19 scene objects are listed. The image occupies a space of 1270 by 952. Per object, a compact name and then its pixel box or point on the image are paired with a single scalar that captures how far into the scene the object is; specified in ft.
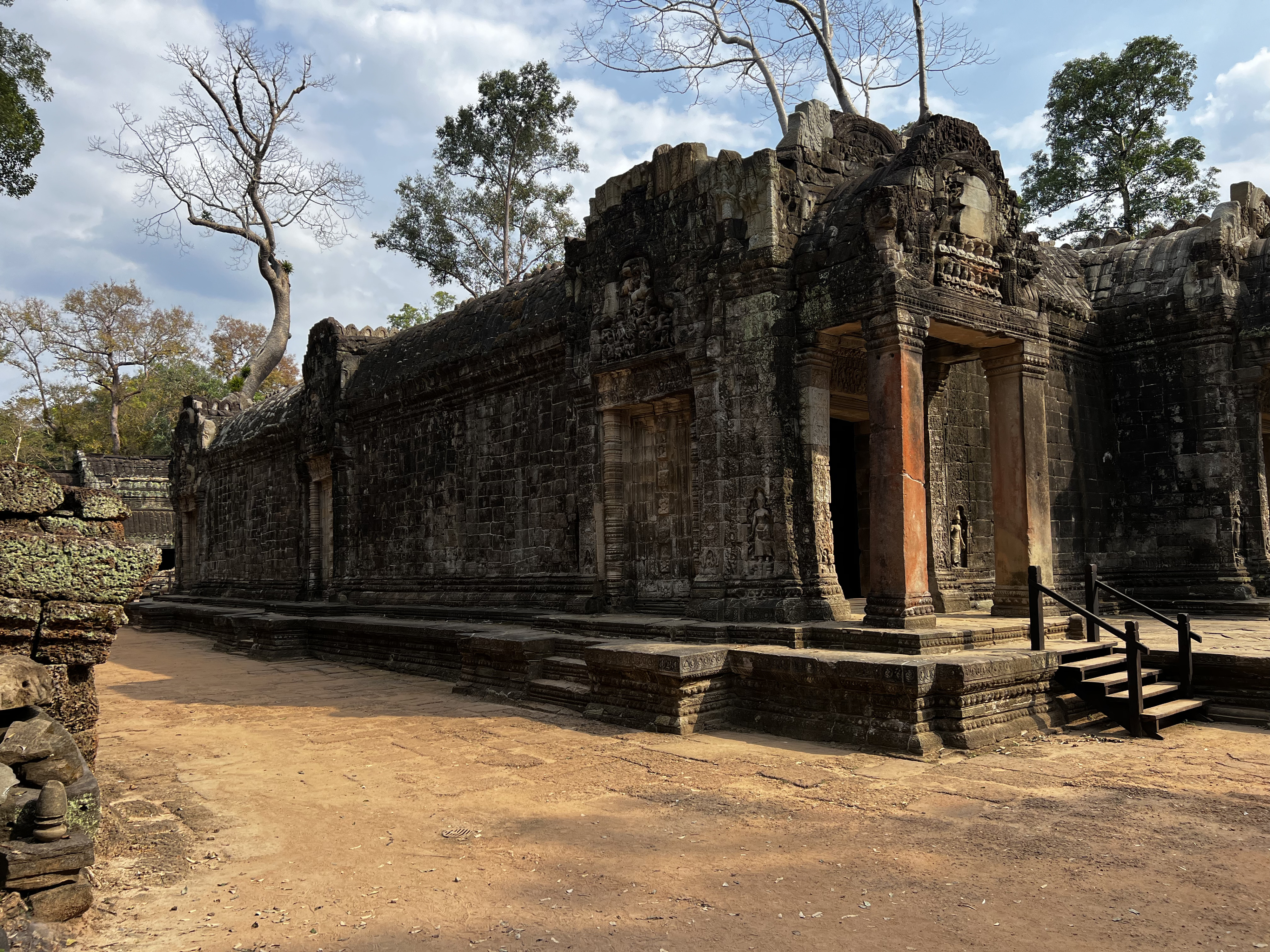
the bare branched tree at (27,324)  123.65
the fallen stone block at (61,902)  10.62
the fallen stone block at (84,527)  15.25
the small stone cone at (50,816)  11.14
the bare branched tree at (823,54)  64.95
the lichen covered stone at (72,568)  13.98
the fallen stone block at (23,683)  12.83
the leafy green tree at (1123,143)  66.08
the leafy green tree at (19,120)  37.58
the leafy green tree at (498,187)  88.33
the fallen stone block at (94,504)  15.84
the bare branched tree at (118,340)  125.80
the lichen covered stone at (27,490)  14.79
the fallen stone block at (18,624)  13.89
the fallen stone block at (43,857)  10.58
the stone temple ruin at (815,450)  23.43
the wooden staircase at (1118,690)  21.11
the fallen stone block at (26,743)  12.11
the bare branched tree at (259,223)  87.10
